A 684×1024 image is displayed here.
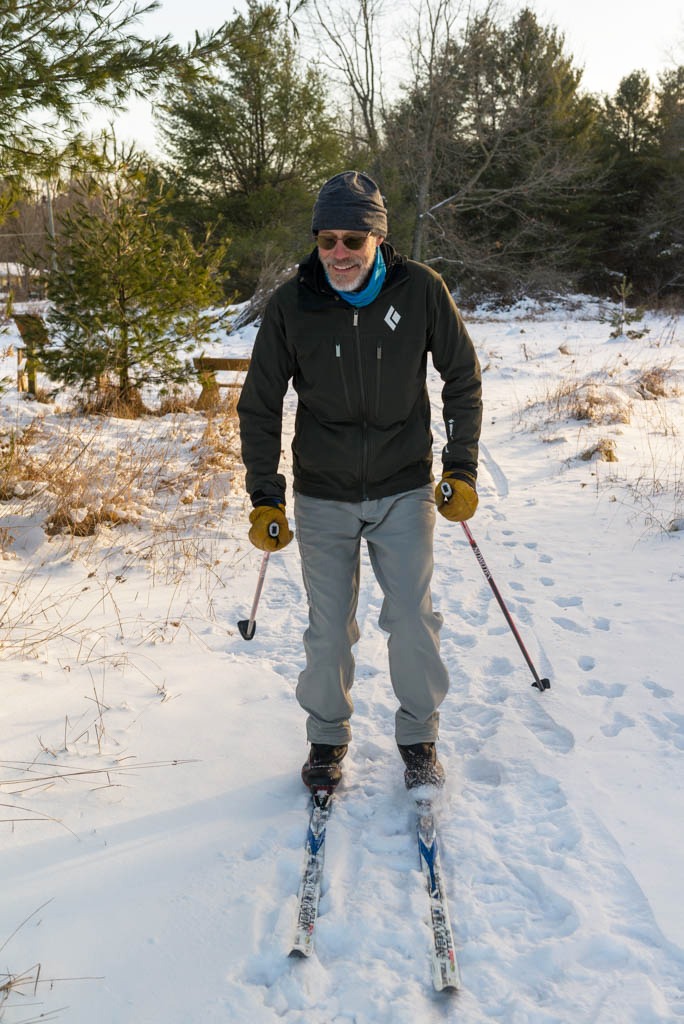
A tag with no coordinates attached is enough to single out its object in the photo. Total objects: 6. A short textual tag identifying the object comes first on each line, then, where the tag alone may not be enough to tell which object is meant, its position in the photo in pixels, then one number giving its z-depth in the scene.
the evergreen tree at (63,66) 4.66
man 2.62
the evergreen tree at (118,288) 8.02
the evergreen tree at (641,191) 26.69
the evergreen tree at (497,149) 21.52
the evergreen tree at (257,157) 20.05
